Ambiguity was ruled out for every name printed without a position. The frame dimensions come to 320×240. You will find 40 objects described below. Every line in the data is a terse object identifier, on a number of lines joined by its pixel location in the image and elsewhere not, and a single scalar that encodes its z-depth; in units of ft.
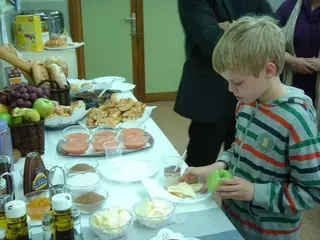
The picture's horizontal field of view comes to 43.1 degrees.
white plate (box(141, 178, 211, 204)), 3.68
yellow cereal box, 8.80
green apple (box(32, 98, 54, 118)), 4.88
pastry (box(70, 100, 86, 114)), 5.84
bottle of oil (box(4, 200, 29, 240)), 2.53
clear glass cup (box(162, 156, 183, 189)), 4.01
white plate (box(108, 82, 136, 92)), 7.41
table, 3.35
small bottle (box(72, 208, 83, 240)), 3.05
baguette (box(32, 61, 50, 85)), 6.36
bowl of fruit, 4.69
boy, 3.60
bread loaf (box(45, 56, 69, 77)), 7.33
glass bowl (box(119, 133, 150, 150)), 4.93
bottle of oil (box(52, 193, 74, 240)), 2.57
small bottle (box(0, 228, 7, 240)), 2.60
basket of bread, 6.19
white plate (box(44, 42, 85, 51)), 9.17
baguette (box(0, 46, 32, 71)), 6.47
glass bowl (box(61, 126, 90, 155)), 4.83
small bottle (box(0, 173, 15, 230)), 2.80
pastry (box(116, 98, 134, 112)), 5.92
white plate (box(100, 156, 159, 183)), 4.17
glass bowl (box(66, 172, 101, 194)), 3.75
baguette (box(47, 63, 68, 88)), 6.31
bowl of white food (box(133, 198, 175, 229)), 3.32
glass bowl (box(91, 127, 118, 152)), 4.89
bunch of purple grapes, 4.93
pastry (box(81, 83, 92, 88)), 7.38
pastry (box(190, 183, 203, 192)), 3.83
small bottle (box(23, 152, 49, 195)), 3.81
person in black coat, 5.74
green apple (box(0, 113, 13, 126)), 4.60
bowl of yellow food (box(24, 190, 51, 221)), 3.43
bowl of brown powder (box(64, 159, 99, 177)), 4.16
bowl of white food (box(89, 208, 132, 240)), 3.20
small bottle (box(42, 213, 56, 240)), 2.81
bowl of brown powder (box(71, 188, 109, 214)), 3.52
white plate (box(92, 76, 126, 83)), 7.99
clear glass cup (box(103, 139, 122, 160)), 4.74
